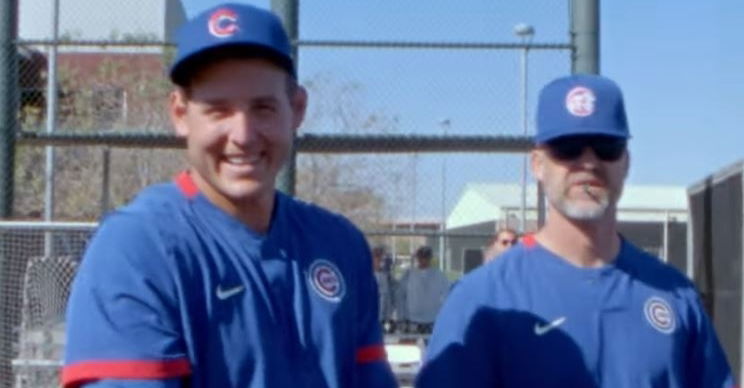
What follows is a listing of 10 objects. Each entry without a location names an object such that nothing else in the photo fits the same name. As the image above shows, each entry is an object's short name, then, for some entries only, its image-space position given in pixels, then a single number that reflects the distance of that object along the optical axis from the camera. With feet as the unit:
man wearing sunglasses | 11.59
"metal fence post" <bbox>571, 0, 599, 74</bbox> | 27.48
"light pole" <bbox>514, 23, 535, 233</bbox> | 27.84
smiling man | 8.31
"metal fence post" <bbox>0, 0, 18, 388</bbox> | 27.50
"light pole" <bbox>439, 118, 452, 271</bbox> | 33.17
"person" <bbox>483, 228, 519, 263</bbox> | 27.43
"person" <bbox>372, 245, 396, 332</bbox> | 36.45
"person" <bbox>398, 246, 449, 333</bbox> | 36.40
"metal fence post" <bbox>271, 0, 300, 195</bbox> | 26.19
